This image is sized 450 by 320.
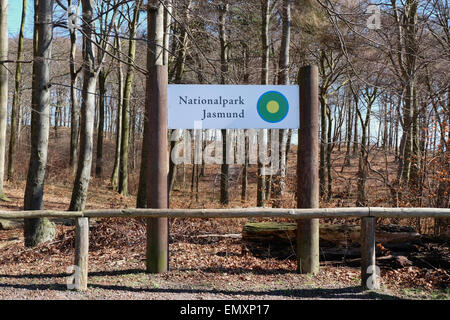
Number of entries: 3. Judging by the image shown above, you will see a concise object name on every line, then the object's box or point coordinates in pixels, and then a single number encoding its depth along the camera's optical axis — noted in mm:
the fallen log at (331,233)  6086
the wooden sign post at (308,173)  5531
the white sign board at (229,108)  5566
